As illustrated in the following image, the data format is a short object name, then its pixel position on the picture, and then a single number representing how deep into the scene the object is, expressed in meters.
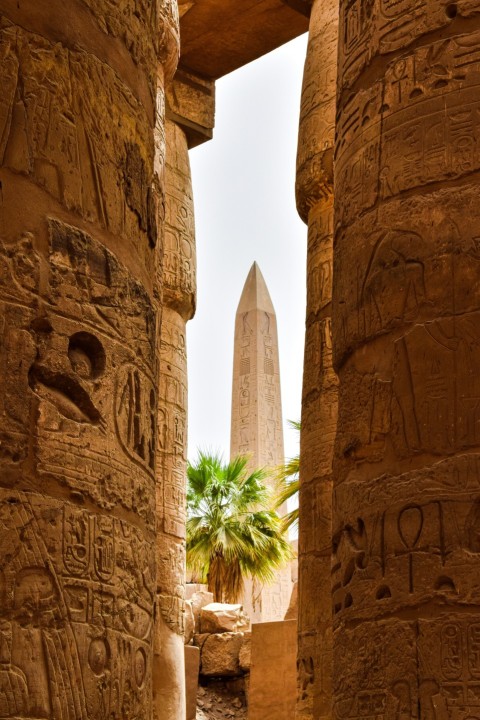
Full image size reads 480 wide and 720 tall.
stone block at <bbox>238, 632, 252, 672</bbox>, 17.73
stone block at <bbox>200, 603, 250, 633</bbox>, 17.95
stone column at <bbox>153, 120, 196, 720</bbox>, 10.89
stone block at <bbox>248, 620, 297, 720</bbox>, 13.12
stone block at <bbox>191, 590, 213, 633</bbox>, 18.12
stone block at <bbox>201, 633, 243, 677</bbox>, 17.91
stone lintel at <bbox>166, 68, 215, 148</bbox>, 13.80
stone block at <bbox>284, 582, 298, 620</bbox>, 17.00
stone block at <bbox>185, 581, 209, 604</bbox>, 18.89
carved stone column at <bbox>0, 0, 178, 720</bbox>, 3.14
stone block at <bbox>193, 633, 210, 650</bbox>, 17.98
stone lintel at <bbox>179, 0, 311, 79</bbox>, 13.95
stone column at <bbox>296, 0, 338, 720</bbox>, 9.60
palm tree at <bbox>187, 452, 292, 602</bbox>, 20.80
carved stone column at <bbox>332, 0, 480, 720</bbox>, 4.66
